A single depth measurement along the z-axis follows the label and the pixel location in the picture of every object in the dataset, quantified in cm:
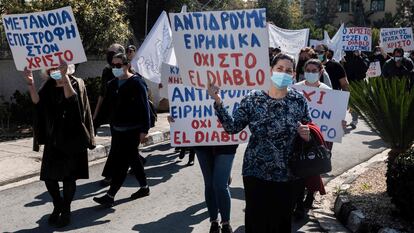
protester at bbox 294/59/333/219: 600
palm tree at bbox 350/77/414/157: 642
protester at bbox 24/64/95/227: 552
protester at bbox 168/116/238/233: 512
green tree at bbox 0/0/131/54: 1205
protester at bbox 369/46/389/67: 1755
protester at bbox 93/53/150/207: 632
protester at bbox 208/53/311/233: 384
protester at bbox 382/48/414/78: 1190
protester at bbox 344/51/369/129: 1452
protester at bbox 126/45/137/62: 865
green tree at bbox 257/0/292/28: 4247
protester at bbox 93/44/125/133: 668
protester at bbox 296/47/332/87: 712
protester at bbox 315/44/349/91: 791
